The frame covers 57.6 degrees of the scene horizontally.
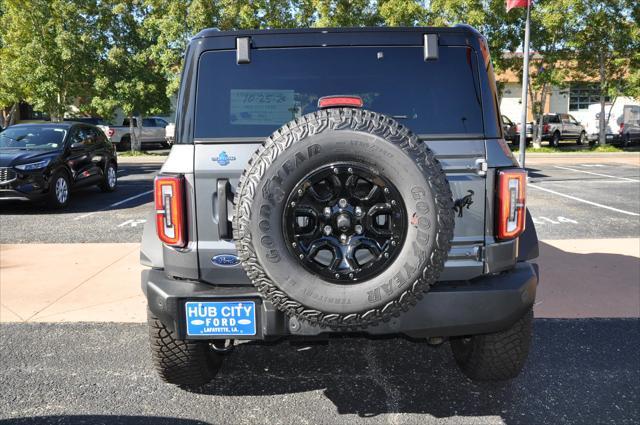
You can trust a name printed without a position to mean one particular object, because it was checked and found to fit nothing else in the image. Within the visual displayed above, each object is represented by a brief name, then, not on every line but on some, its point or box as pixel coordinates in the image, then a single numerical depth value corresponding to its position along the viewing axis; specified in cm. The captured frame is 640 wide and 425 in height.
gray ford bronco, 252
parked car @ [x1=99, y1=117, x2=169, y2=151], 2809
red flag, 1412
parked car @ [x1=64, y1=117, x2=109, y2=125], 2830
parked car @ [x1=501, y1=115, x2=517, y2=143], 2598
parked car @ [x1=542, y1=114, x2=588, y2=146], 2962
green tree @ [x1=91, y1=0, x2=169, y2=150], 2306
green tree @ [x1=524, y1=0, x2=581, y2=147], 2345
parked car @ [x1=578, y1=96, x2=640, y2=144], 2922
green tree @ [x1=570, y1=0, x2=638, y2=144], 2448
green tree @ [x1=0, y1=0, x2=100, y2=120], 2312
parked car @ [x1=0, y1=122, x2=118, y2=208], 985
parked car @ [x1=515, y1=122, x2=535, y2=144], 2913
